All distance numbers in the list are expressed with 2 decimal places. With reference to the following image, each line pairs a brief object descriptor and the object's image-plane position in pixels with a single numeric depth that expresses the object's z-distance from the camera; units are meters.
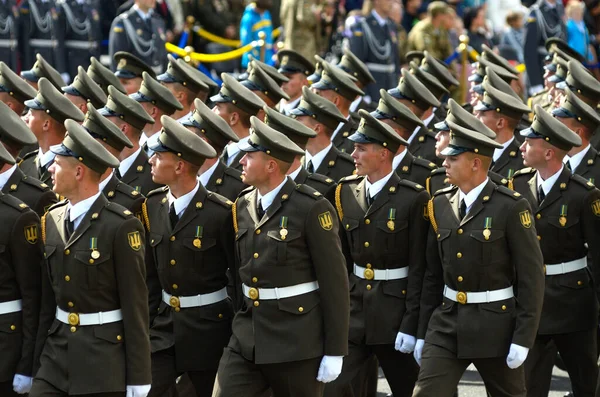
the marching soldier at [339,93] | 19.64
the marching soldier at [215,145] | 15.34
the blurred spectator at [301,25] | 33.56
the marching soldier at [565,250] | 14.87
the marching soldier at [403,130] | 16.45
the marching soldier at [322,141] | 17.09
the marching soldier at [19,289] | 12.50
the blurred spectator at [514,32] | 37.00
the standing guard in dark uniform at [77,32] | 32.12
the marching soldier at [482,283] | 13.15
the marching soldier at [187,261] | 13.62
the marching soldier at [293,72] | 22.25
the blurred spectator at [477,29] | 36.50
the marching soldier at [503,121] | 17.45
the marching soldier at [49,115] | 15.54
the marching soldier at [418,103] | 19.14
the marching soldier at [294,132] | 14.34
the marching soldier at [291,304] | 12.73
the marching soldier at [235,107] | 17.72
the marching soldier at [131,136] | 16.14
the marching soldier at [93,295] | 12.06
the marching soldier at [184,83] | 19.52
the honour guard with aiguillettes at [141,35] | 31.11
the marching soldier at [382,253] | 14.46
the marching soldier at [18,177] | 13.54
